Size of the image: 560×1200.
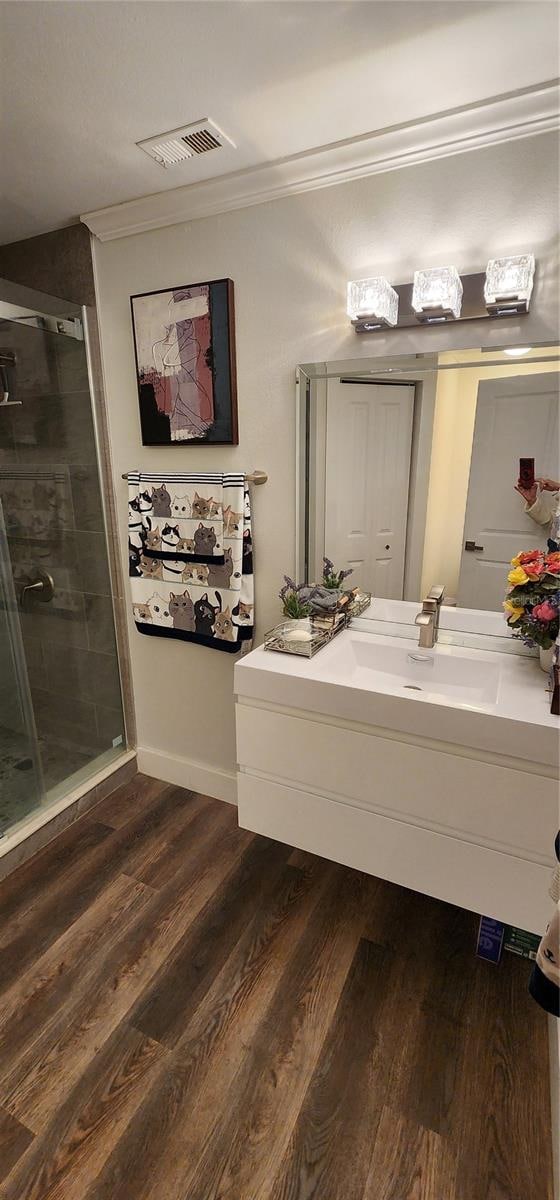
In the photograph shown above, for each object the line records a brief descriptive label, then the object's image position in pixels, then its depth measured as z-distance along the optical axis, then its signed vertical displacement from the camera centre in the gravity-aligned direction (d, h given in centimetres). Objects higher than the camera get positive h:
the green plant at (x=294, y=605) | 172 -49
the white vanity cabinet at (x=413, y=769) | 116 -75
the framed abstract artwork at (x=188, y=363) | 172 +29
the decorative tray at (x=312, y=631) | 151 -54
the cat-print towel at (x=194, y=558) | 181 -38
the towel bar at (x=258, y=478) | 177 -9
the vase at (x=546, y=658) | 136 -53
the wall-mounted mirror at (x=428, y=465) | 141 -4
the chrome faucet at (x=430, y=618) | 152 -47
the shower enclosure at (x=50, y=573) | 190 -47
